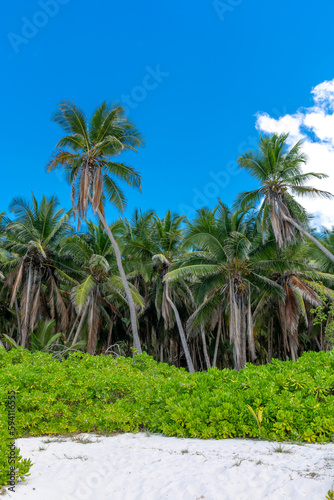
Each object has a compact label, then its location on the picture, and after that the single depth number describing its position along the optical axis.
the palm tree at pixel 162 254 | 22.23
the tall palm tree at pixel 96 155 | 17.62
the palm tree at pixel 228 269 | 18.84
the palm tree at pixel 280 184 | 18.00
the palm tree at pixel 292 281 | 19.51
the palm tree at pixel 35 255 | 21.50
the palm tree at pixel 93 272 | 20.53
